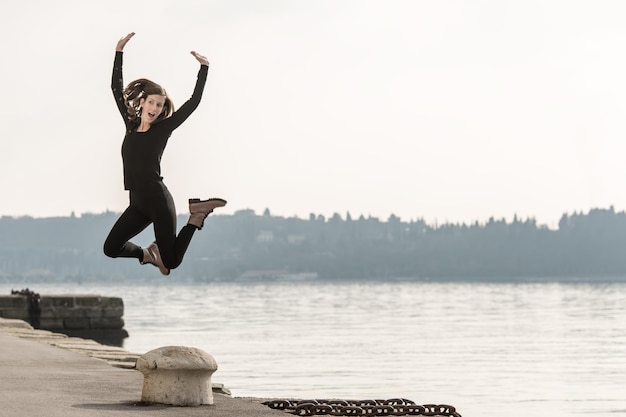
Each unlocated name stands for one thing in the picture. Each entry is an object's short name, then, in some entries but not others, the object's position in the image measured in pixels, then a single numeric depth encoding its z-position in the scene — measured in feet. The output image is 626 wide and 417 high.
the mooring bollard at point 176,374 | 36.81
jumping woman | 32.19
